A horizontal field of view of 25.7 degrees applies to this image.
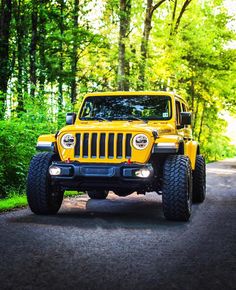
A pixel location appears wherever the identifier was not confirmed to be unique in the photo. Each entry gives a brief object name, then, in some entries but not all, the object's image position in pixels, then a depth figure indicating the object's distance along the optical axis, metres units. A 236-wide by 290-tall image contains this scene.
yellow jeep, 8.03
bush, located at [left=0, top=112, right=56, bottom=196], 12.23
